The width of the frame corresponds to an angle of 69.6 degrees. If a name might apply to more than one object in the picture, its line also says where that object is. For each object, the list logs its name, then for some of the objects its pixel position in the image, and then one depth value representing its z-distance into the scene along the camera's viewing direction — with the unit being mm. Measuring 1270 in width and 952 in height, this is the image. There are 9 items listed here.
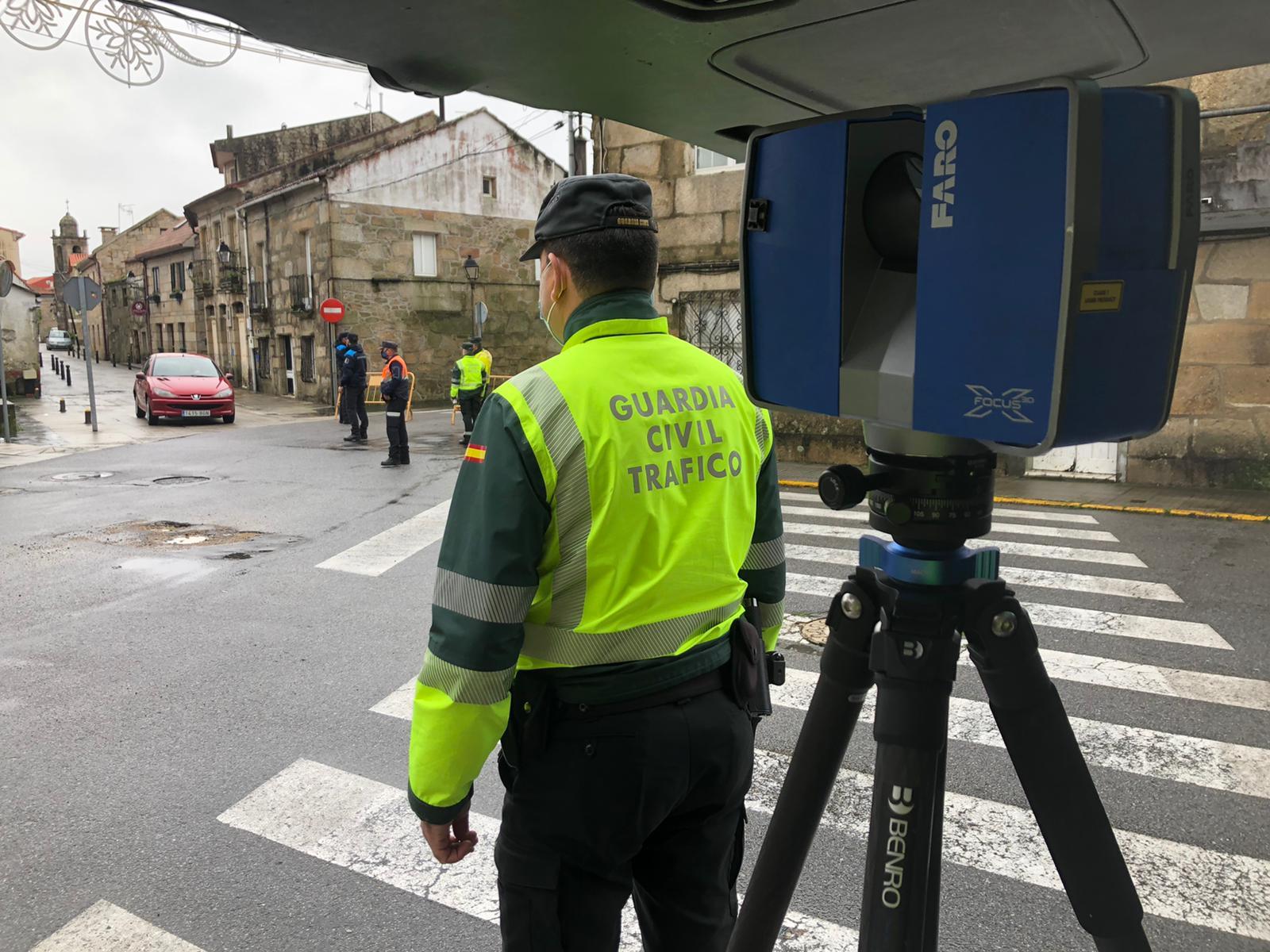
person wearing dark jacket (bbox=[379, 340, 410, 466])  13500
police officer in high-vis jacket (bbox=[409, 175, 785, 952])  1700
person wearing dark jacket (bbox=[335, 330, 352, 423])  16922
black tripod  1388
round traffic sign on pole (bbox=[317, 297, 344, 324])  24719
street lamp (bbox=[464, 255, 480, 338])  28297
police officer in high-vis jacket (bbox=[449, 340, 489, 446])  16062
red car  20609
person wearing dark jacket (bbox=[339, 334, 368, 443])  16828
